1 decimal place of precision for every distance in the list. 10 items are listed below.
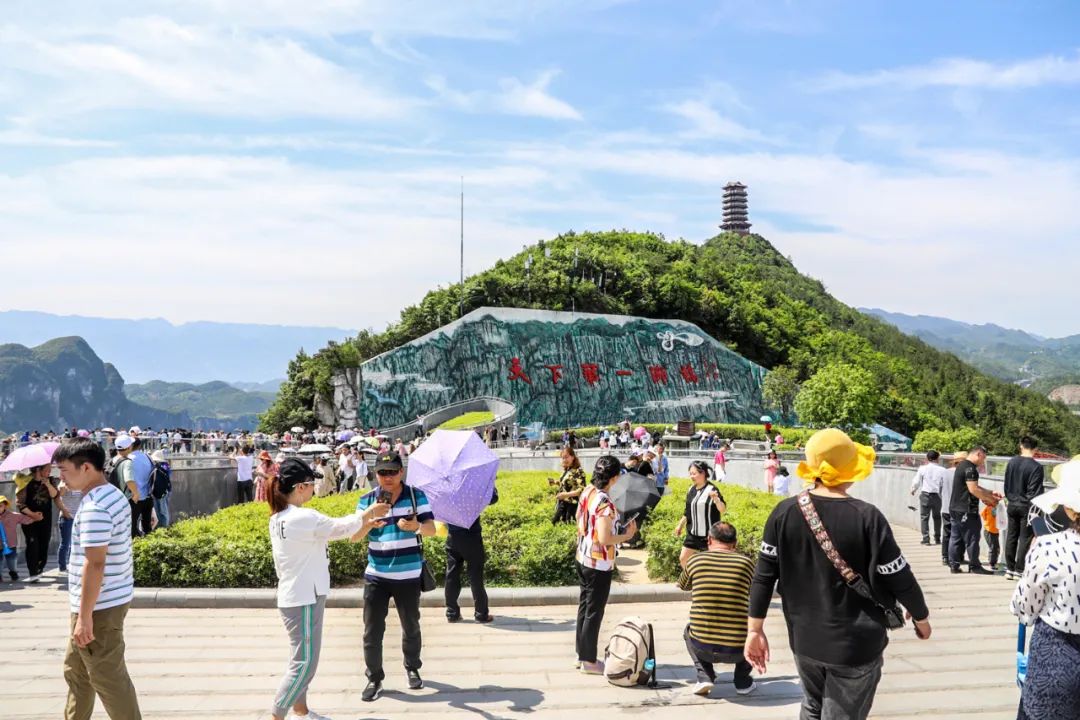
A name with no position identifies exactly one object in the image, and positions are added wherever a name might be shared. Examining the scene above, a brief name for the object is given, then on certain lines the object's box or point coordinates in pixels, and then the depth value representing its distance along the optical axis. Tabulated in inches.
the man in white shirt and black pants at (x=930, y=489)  481.7
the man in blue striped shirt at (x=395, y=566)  229.9
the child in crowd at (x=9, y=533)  374.0
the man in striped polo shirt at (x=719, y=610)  229.6
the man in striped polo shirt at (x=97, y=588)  171.0
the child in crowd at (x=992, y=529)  410.0
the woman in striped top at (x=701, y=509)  306.2
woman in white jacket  195.0
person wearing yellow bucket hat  146.0
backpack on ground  232.5
